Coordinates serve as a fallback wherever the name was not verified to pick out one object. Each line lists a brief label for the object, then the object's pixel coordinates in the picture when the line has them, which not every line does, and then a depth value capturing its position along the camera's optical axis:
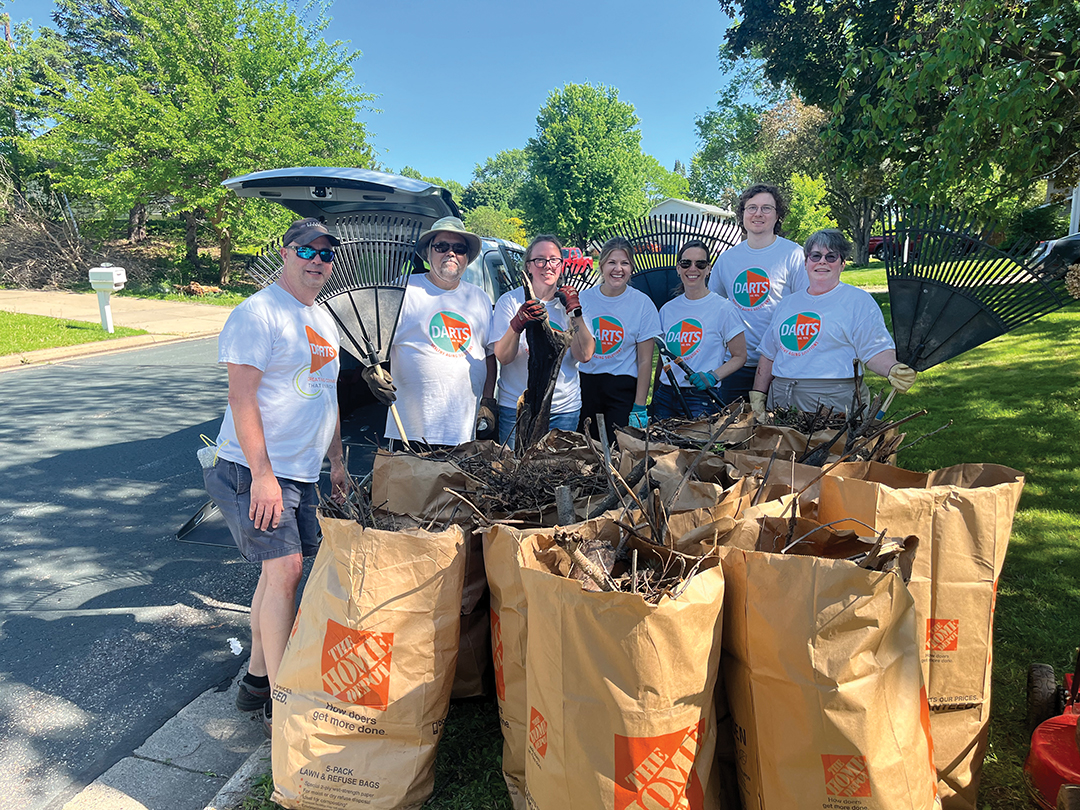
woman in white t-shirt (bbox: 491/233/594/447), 3.00
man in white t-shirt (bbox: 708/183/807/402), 3.60
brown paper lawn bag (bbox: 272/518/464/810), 1.76
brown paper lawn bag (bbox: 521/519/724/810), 1.40
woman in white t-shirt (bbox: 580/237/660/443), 3.42
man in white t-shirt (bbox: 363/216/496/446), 2.91
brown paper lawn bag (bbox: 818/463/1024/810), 1.71
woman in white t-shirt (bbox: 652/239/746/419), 3.43
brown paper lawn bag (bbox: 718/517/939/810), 1.40
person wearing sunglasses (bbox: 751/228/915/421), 2.91
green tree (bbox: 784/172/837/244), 30.66
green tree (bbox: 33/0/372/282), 15.60
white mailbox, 10.67
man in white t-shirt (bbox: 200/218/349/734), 2.10
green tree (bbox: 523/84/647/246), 38.25
